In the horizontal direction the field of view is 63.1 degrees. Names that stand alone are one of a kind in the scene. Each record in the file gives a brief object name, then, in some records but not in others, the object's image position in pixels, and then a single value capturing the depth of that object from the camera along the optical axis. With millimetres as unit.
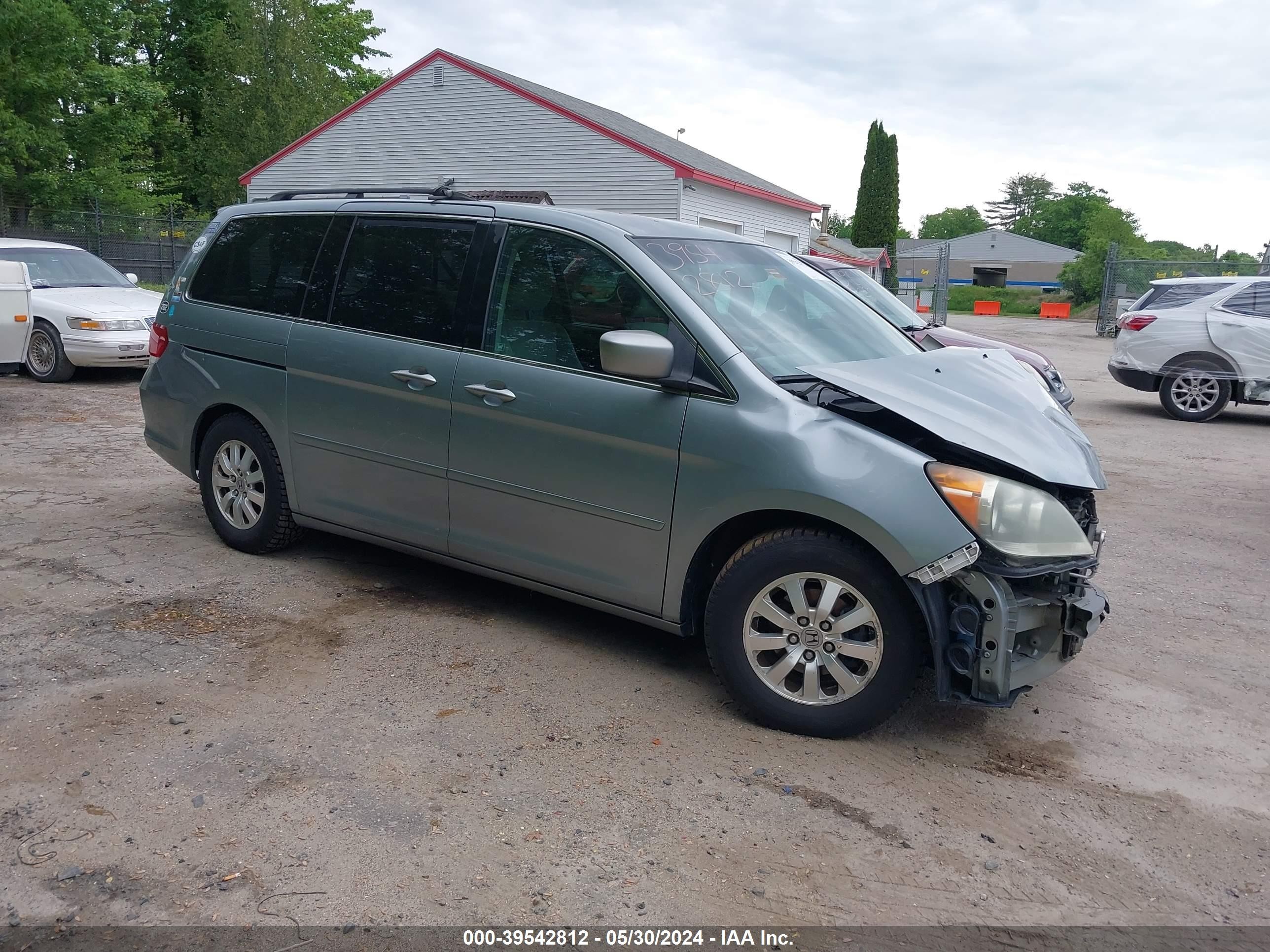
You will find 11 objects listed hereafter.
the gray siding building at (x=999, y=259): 92500
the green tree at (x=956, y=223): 146125
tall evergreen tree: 58812
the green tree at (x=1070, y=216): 105500
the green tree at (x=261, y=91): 34969
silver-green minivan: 3561
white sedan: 12031
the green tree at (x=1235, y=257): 52525
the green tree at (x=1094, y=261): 50375
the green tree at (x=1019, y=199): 149125
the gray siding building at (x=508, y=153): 24828
